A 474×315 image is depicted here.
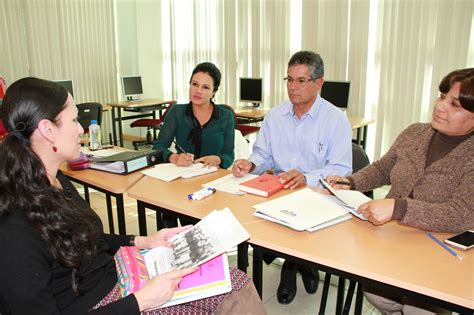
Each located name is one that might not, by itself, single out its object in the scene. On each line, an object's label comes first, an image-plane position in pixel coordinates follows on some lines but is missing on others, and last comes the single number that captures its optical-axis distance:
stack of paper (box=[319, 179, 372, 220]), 1.62
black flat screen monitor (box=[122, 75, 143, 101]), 6.92
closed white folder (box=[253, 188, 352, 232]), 1.51
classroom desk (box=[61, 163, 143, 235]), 2.07
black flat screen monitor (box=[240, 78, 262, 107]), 5.82
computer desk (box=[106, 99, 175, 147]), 6.38
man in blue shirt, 2.32
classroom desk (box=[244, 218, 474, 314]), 1.13
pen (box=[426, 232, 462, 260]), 1.29
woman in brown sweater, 1.46
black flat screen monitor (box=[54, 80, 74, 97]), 6.11
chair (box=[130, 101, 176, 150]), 6.36
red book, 1.90
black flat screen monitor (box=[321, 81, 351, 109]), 4.86
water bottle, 2.82
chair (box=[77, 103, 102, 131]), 5.03
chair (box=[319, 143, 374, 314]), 1.97
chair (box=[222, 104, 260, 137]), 5.15
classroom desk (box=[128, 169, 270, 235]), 1.72
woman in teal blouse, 2.75
